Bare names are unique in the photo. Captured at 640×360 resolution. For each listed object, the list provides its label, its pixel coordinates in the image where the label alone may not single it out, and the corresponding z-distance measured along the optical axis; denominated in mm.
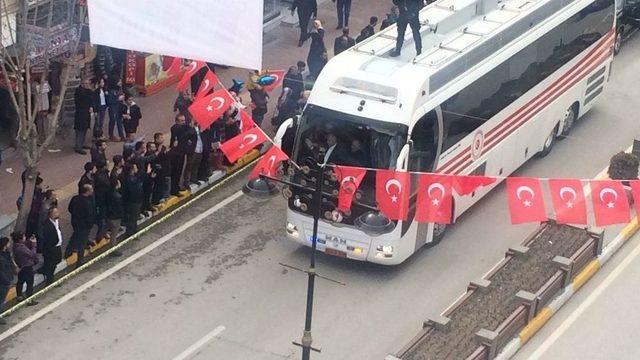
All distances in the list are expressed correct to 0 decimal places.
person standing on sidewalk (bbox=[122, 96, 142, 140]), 25266
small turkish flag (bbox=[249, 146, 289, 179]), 19844
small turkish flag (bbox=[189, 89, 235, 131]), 20312
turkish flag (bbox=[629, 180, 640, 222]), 20141
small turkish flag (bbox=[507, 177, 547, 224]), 19688
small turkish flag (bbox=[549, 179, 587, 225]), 19688
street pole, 17203
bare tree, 20781
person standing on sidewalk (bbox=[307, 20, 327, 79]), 29141
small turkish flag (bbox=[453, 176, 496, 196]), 20172
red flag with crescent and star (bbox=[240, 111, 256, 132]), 20031
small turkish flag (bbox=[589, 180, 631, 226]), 19844
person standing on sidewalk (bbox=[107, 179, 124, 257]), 22016
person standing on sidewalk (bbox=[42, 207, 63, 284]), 20641
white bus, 21188
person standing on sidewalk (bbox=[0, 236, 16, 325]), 19591
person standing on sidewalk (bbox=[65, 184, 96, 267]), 21328
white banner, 19969
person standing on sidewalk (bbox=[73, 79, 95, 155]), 25469
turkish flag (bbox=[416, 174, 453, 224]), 20438
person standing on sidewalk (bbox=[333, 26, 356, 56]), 29359
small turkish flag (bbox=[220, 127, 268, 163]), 19859
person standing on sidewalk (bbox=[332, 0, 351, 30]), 33281
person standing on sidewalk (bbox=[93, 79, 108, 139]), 25781
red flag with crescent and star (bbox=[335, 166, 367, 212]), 20234
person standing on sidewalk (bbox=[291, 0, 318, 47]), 32562
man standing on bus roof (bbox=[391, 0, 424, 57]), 22453
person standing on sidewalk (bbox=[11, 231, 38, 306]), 20156
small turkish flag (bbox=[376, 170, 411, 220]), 20625
